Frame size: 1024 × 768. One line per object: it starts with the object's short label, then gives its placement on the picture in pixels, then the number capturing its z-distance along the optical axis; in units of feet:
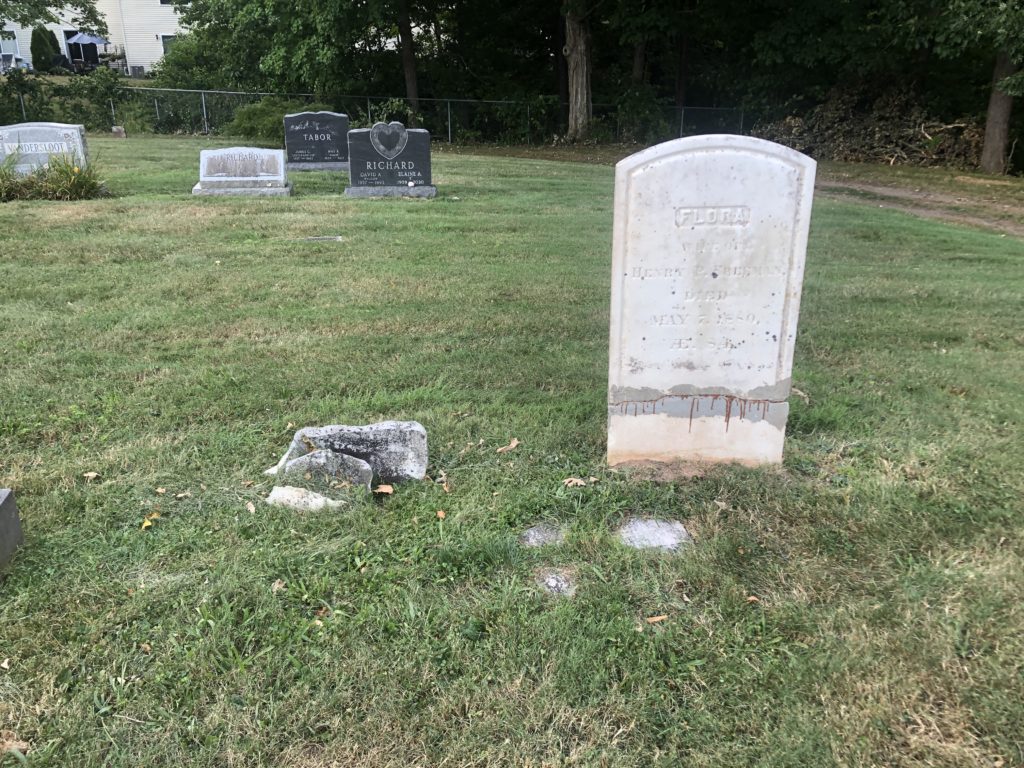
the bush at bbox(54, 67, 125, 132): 77.77
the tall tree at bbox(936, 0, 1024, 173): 52.03
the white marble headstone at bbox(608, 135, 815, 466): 10.69
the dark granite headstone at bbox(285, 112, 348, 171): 53.11
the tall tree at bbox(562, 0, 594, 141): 74.23
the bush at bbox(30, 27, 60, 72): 125.64
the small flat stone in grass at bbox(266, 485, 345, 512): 10.82
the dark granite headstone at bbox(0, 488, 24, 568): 9.33
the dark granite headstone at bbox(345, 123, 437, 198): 40.48
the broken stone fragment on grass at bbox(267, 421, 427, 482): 11.54
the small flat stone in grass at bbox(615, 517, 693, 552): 10.15
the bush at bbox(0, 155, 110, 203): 35.91
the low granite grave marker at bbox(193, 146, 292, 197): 40.01
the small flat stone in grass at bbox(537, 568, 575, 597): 9.27
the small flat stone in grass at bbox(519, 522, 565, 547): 10.21
